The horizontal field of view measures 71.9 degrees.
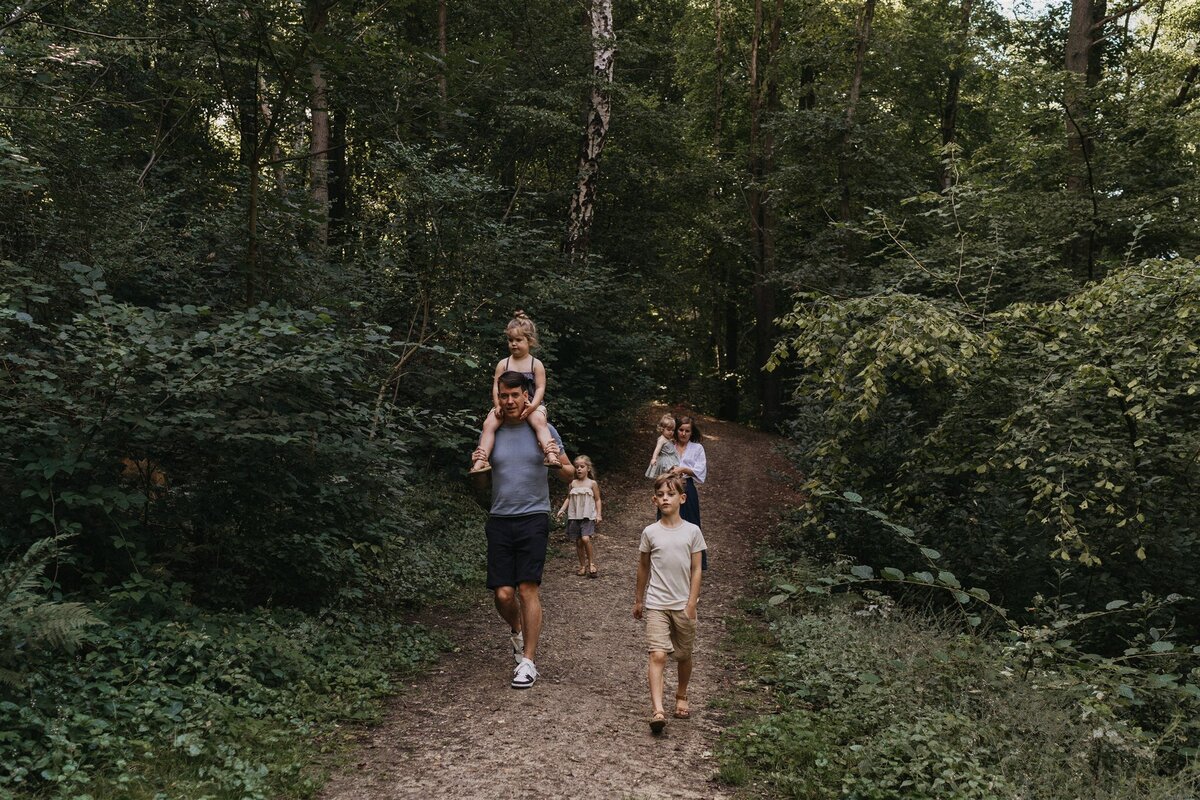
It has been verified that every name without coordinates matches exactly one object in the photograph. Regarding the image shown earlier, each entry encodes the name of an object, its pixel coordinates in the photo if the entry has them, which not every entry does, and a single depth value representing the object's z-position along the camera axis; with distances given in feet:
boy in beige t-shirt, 17.74
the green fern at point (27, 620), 13.30
